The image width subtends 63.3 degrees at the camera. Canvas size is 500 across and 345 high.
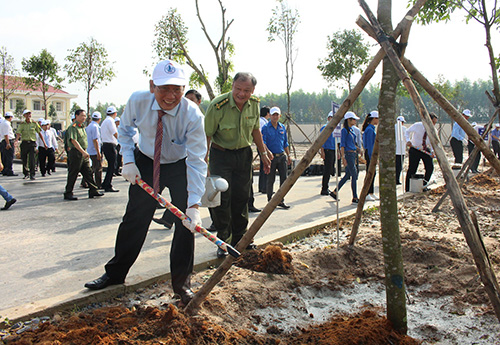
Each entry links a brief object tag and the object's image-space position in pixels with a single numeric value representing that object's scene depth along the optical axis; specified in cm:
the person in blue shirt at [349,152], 833
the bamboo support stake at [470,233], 226
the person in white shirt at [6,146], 1269
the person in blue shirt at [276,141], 812
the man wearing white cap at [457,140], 1298
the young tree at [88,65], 1983
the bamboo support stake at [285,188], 292
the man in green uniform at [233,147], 435
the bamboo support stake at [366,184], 392
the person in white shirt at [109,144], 971
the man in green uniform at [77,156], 851
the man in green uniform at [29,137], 1227
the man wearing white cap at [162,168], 313
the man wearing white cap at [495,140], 1565
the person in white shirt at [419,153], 920
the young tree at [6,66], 2852
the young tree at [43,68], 2302
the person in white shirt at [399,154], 975
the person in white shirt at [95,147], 950
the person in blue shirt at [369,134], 848
